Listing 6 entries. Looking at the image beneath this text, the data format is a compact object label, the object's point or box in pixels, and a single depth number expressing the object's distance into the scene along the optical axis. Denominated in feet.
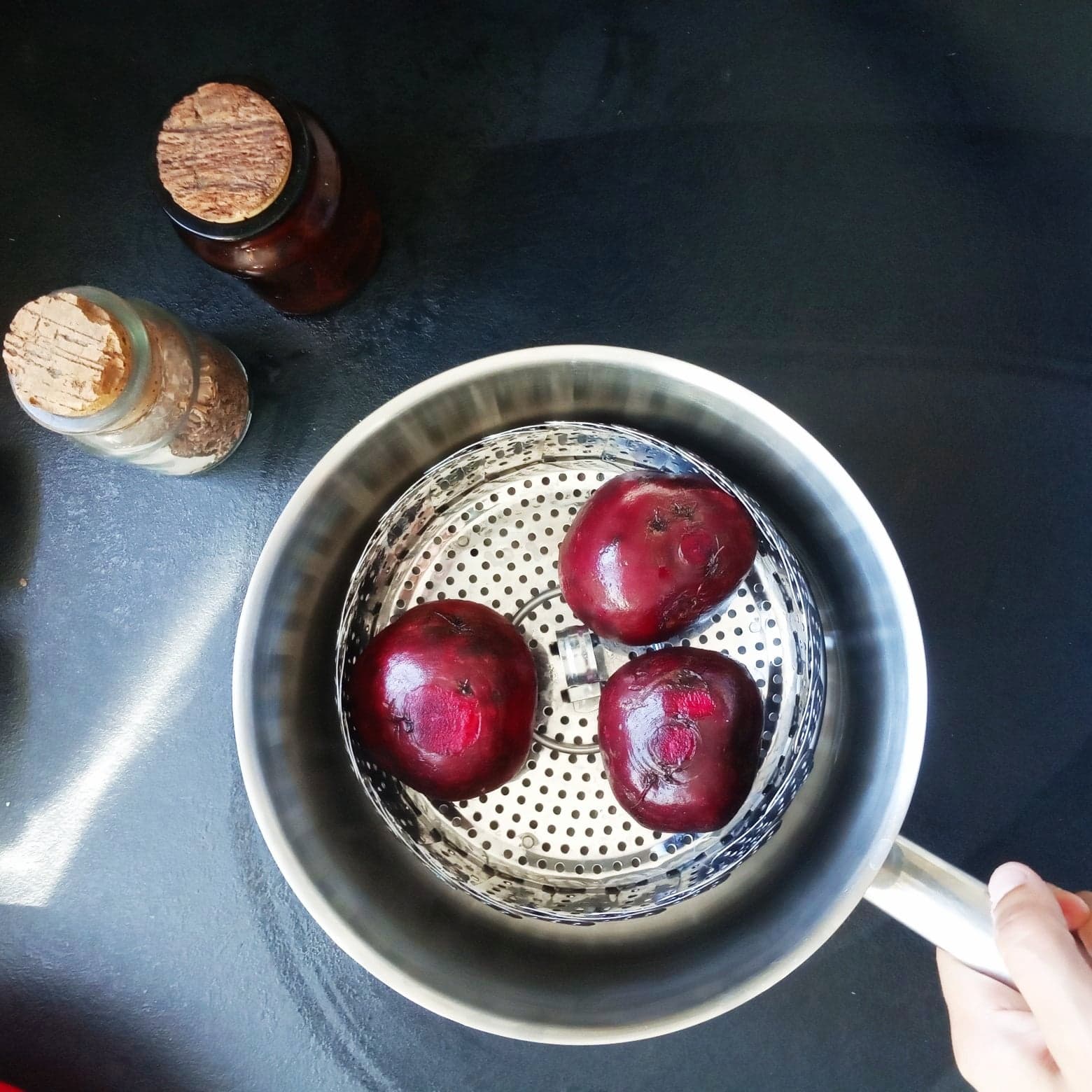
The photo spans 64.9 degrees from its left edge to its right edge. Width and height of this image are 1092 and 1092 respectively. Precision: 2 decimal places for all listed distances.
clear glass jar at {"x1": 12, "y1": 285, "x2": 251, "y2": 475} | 1.84
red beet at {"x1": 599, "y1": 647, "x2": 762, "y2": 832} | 1.75
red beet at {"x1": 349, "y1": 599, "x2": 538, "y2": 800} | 1.77
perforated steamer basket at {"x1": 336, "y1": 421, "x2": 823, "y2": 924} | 1.95
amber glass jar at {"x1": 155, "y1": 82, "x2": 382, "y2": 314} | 1.80
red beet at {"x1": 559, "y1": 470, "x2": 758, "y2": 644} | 1.74
